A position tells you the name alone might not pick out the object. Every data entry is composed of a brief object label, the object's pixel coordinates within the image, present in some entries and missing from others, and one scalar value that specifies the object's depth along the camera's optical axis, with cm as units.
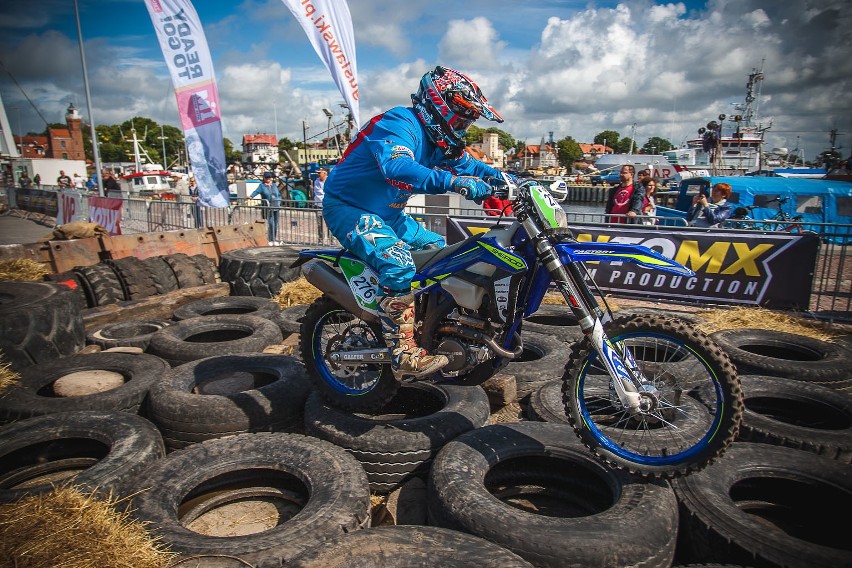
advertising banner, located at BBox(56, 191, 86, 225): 1973
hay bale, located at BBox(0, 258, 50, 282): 734
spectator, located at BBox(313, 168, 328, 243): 1523
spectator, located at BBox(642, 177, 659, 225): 1027
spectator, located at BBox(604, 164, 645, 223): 1034
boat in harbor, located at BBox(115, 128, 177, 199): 4819
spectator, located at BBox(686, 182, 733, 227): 971
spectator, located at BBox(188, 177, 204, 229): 1548
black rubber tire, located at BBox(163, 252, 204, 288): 842
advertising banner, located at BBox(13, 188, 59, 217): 2516
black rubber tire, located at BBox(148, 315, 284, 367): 551
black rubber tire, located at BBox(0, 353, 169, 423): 420
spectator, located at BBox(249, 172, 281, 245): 1416
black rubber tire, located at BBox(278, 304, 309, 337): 667
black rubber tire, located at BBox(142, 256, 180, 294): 807
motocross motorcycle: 298
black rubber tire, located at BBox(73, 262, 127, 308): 742
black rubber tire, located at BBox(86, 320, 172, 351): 598
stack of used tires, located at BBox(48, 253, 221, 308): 743
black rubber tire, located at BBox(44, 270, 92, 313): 729
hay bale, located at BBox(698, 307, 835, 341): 670
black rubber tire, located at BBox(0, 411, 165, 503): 351
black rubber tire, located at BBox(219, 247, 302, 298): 862
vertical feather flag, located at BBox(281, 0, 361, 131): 993
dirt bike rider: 353
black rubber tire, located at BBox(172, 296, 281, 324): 701
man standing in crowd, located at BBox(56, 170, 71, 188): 3373
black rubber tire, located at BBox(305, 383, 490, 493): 370
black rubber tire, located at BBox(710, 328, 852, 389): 487
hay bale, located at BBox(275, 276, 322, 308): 826
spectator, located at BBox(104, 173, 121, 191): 2680
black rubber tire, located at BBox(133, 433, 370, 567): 259
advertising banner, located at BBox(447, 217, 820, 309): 772
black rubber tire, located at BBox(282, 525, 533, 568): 234
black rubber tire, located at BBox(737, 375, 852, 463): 365
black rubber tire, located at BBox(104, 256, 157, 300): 771
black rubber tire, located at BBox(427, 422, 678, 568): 261
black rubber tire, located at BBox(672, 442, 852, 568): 260
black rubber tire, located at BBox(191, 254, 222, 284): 881
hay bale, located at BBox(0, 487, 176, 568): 207
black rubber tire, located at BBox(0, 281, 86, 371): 502
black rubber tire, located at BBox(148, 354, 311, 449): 409
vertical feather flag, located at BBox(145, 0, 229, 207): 1161
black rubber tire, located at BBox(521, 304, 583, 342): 612
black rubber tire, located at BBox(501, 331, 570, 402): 500
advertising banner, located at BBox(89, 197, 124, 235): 1622
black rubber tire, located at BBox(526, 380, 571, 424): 421
